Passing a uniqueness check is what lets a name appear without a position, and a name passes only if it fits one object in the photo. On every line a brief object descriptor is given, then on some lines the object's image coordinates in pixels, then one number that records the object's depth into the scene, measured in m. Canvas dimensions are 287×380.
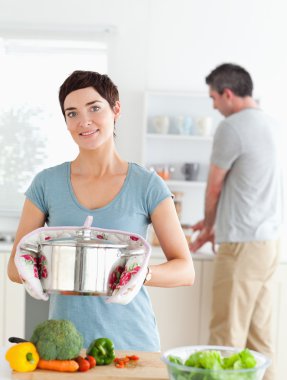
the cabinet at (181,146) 5.54
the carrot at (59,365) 2.16
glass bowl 1.90
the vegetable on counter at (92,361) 2.20
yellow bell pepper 2.14
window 5.70
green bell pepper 2.23
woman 2.48
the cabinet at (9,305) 4.77
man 4.18
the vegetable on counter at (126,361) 2.22
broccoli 2.17
